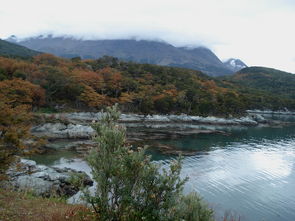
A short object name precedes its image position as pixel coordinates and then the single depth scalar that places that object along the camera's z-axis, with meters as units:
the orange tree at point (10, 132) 12.33
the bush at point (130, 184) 5.30
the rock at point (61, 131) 38.88
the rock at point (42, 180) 16.73
